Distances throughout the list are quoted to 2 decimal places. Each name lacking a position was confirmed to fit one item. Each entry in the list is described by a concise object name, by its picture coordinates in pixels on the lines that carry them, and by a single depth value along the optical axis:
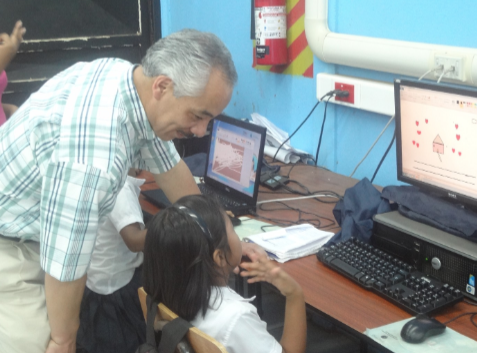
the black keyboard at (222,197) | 2.15
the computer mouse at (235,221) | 2.03
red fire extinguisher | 2.57
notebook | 2.13
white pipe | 1.87
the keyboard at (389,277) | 1.45
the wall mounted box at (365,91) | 2.14
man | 1.29
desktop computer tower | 1.50
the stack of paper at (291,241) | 1.78
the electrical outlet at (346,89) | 2.31
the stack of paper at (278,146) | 2.62
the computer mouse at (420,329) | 1.31
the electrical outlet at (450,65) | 1.86
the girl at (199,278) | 1.37
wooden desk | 1.40
